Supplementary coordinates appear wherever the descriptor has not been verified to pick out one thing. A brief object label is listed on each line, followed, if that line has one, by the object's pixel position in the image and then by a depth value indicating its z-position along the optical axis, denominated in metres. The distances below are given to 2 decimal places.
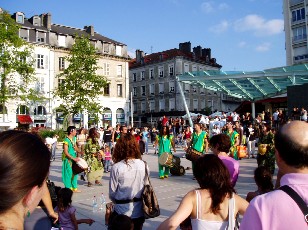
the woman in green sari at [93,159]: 9.98
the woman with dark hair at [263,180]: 4.12
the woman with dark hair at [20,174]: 1.27
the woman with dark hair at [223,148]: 4.27
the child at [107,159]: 12.84
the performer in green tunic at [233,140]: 12.10
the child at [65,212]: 4.30
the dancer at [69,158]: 8.71
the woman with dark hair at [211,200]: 2.61
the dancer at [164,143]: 11.03
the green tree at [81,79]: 33.44
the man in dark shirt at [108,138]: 16.06
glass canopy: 21.69
